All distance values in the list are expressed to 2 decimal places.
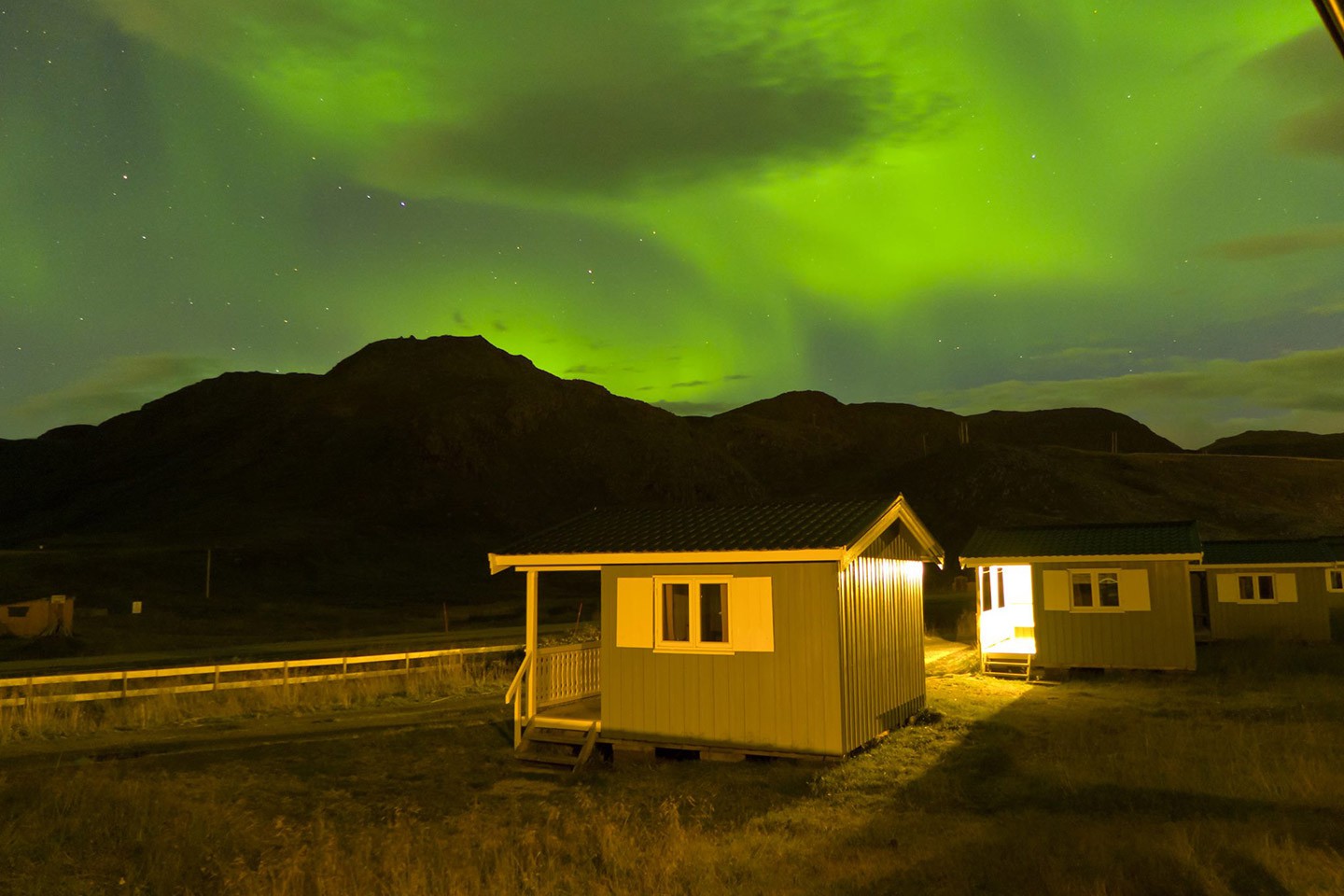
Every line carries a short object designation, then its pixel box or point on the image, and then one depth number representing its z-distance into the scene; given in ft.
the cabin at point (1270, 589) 96.32
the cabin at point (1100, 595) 75.31
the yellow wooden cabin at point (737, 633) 45.96
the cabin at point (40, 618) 114.21
